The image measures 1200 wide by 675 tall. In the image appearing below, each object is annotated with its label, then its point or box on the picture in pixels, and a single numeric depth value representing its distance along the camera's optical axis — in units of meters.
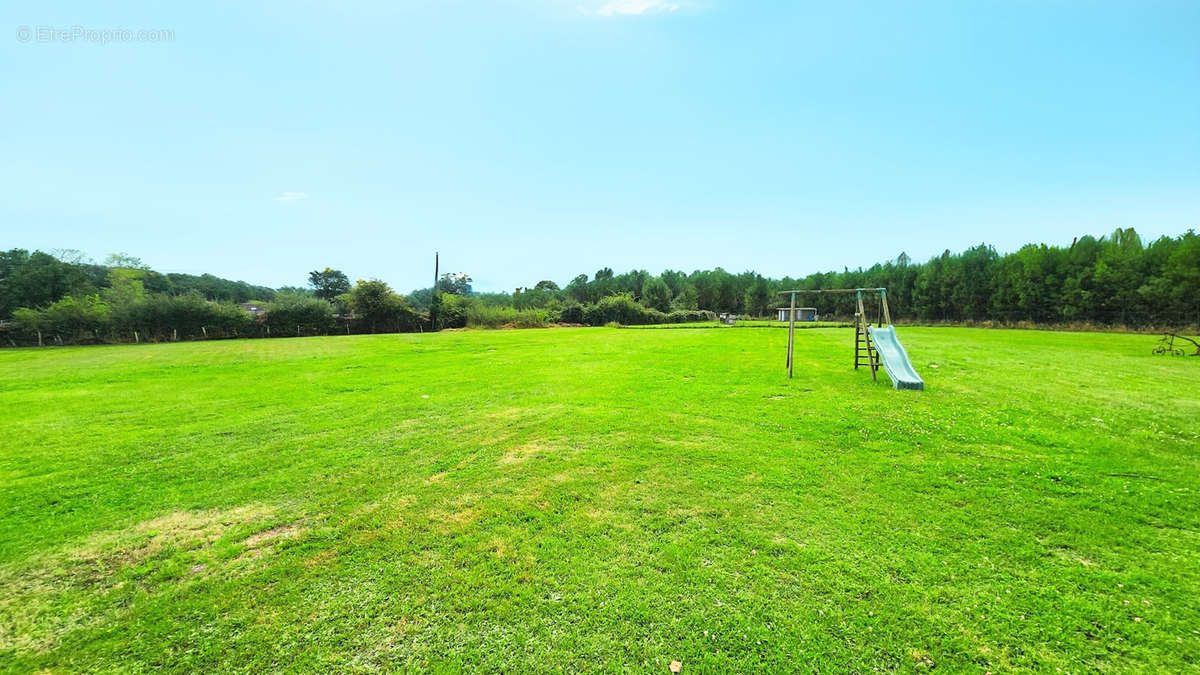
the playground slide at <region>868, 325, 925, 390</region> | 10.44
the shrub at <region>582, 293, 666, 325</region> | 56.69
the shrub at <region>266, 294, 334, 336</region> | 39.16
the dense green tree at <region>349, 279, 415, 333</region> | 44.00
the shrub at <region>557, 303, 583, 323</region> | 57.59
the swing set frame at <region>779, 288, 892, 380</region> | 11.88
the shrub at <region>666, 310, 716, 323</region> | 59.66
